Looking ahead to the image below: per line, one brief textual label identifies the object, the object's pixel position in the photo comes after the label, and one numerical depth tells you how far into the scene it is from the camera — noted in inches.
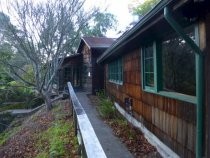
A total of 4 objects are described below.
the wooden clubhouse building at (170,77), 81.3
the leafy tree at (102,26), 822.6
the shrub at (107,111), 209.2
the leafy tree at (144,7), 577.0
